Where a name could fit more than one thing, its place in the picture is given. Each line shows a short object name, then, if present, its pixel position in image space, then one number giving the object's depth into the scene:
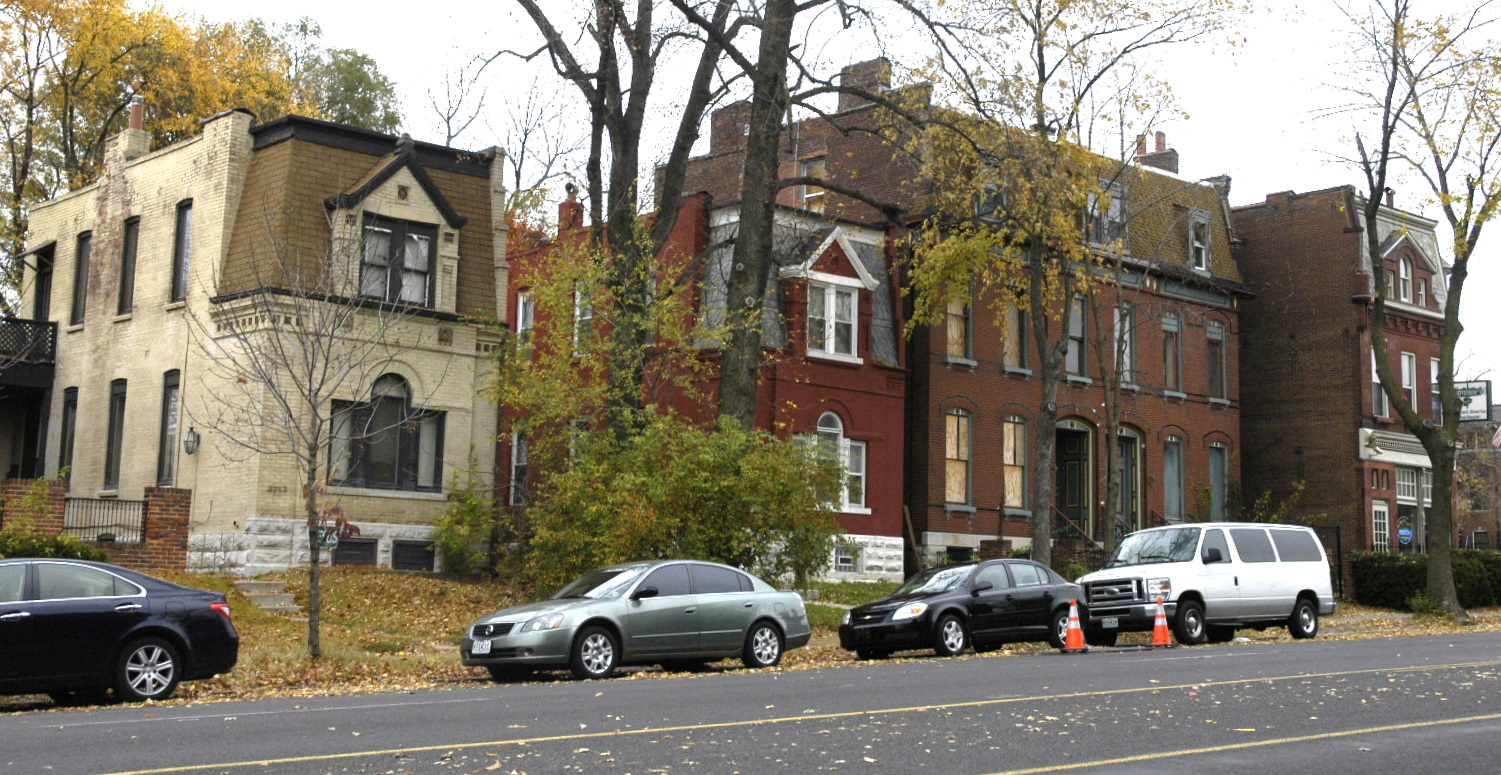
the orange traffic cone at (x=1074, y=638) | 20.80
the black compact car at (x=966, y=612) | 20.77
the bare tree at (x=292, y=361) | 25.50
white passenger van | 23.30
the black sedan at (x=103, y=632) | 14.33
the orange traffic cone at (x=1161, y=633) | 21.95
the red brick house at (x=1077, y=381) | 36.53
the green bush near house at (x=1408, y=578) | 36.84
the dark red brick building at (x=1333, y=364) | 44.12
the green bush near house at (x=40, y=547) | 21.98
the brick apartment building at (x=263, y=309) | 27.09
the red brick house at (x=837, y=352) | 33.09
